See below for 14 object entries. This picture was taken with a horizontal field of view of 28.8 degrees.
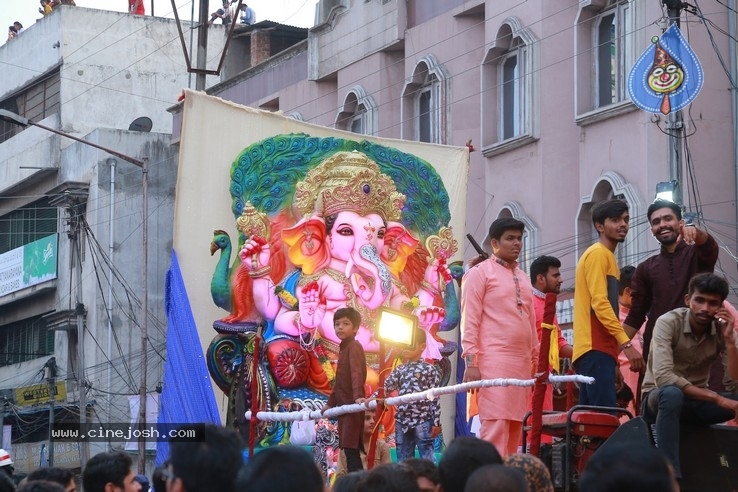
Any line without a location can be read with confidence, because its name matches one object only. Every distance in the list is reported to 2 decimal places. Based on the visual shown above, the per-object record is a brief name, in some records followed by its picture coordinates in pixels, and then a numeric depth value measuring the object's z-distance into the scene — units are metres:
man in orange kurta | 9.87
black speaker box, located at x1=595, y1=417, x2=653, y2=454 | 7.98
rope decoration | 9.29
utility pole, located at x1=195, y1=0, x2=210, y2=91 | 19.67
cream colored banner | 14.62
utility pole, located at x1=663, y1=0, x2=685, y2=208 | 17.19
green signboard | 41.84
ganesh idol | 14.41
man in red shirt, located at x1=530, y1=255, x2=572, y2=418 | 10.97
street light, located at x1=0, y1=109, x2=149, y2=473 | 28.05
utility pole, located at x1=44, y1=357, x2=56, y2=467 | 37.12
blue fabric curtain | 14.17
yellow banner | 39.75
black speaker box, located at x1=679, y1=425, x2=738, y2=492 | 8.00
